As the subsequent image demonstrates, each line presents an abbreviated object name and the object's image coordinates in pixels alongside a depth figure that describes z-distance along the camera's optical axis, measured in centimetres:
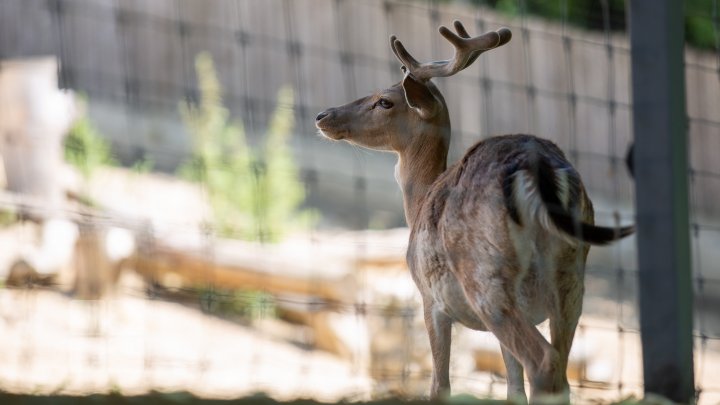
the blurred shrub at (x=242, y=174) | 2169
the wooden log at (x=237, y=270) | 1817
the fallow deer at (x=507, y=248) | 764
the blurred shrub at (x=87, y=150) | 2083
